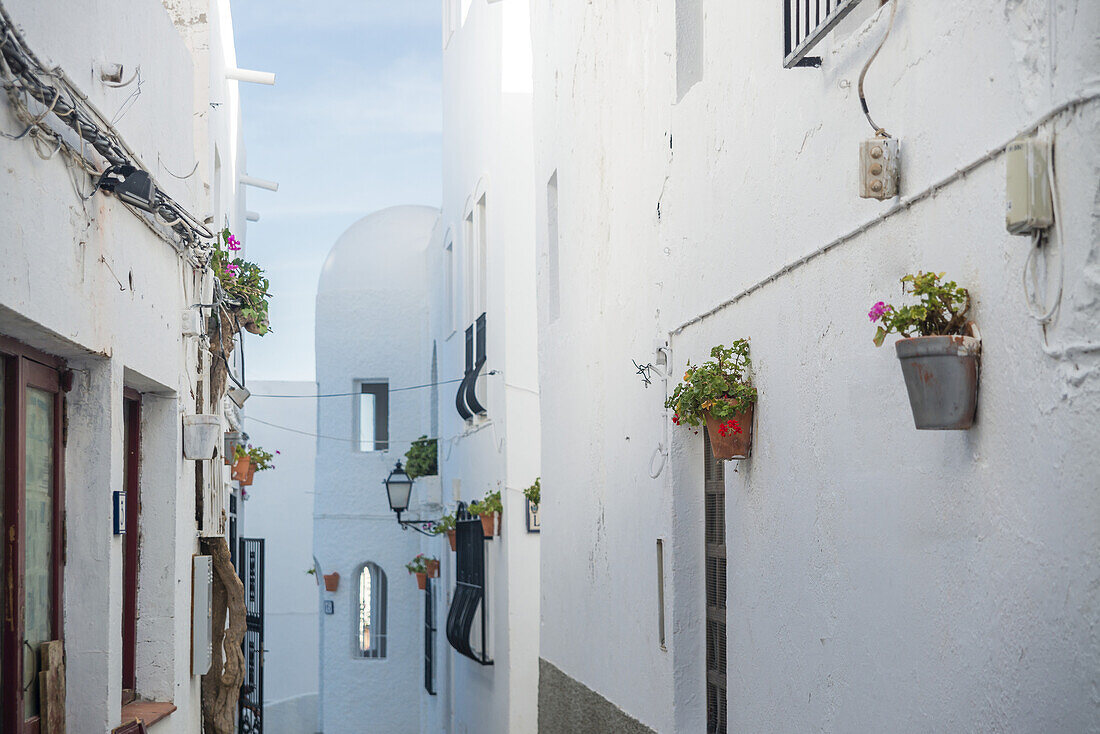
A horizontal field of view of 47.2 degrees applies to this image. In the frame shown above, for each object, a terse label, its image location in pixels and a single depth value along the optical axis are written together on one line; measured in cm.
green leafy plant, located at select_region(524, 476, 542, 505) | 1159
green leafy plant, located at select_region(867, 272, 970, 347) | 341
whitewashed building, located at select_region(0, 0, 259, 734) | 475
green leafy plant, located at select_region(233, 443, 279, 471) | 1409
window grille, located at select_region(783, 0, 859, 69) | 403
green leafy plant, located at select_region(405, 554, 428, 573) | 1908
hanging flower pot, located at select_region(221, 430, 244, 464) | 1188
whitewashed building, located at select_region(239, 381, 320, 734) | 2622
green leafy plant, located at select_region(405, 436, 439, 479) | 1905
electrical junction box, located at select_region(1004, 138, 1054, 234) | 300
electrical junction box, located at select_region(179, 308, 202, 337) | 795
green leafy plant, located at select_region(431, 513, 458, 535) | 1527
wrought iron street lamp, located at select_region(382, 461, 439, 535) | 1823
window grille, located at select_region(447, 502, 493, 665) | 1288
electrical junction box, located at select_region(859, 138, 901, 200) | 385
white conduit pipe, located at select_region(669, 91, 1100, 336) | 293
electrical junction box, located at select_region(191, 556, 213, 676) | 808
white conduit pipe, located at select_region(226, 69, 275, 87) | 1261
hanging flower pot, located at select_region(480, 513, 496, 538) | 1231
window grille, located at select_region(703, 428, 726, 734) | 626
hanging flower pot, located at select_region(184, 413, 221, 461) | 768
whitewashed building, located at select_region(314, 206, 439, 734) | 2097
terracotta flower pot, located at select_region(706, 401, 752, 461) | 550
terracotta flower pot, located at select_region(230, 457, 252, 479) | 1370
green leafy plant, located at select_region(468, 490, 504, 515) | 1216
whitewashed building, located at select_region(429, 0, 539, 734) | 1176
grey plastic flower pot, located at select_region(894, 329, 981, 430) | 334
